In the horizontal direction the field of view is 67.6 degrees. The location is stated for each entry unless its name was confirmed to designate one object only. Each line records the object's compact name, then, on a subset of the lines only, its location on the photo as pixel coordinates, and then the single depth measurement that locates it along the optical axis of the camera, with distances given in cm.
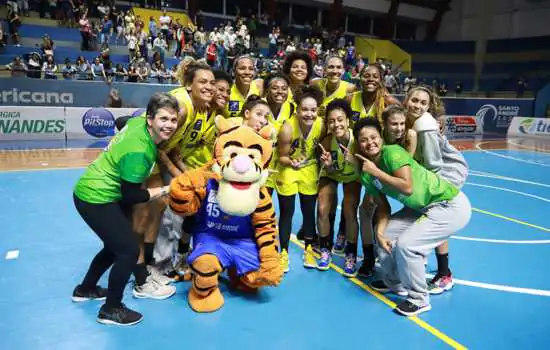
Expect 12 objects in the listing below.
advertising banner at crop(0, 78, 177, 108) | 1137
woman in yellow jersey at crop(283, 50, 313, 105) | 436
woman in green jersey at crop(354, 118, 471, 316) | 311
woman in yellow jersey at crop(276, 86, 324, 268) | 387
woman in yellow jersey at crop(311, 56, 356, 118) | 426
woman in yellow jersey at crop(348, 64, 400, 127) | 386
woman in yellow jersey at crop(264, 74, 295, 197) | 382
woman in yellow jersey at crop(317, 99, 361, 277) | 363
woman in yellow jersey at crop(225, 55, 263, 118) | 407
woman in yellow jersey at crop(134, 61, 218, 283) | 340
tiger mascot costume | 292
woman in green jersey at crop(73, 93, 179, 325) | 269
